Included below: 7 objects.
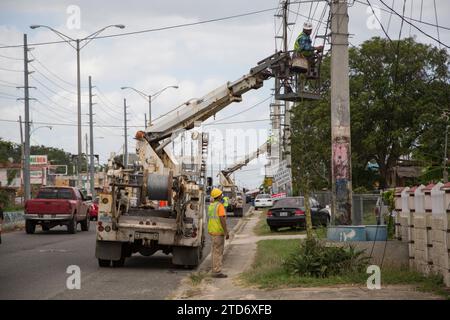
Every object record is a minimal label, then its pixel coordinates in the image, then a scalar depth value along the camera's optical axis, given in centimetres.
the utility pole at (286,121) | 4191
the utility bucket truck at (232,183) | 4947
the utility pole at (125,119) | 6165
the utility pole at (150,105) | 5390
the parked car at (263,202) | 6672
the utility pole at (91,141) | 5175
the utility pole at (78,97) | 4462
